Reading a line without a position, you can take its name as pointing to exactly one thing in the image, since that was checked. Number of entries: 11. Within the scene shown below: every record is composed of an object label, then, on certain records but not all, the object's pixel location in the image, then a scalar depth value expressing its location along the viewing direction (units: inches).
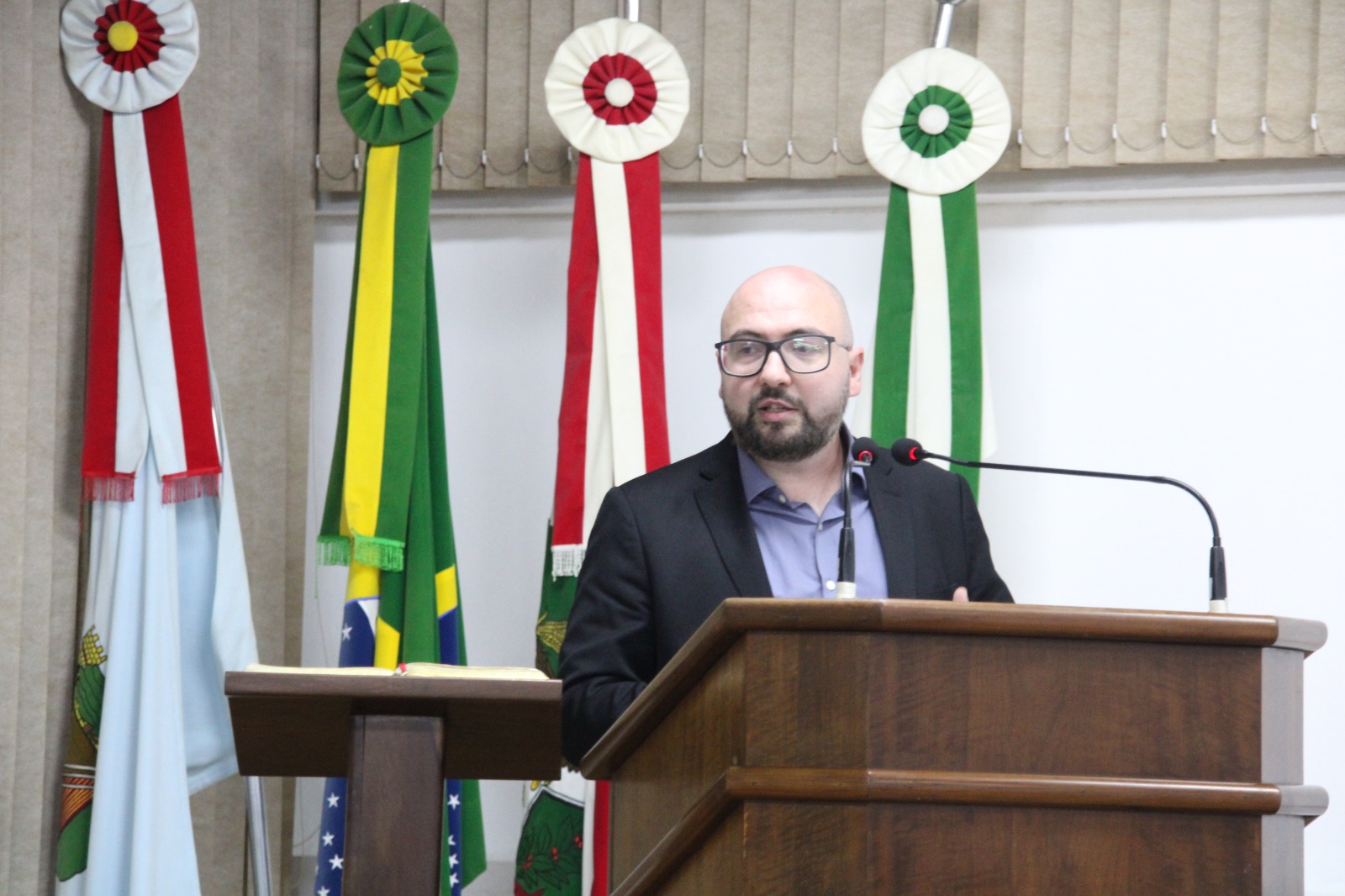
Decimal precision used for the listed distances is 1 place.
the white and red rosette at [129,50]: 230.7
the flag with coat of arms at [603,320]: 241.5
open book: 113.4
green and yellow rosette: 242.6
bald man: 174.0
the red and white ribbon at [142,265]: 227.1
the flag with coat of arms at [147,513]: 220.9
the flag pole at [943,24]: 253.1
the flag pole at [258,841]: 237.2
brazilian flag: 241.8
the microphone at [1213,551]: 132.4
